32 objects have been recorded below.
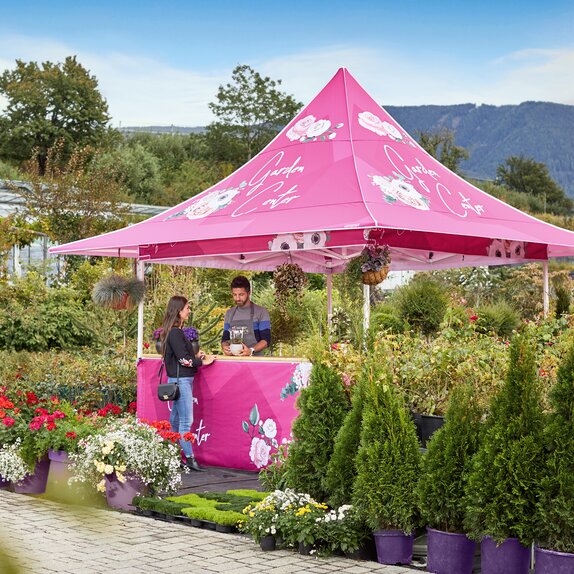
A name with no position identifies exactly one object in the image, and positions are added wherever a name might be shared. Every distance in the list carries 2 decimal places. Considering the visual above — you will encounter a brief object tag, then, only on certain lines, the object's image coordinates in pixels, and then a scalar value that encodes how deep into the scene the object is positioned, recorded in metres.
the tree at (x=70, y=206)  22.53
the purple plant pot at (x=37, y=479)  7.95
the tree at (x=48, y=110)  50.28
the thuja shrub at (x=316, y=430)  6.16
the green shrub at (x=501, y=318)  15.55
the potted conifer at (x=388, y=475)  5.49
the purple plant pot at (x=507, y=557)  5.01
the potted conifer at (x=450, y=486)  5.24
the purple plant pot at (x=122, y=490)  7.18
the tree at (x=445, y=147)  52.12
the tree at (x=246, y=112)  59.72
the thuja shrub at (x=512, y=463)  4.93
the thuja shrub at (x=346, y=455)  5.89
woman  8.97
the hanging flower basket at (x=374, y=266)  8.66
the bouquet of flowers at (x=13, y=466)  7.87
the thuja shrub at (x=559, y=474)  4.82
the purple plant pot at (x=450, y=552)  5.23
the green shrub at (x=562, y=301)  12.94
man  9.58
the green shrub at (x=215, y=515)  6.45
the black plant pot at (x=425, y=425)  6.15
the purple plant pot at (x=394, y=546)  5.53
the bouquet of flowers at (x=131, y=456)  7.14
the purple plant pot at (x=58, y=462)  7.62
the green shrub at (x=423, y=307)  15.67
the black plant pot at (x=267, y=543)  5.87
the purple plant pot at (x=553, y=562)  4.76
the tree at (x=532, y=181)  78.31
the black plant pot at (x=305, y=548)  5.75
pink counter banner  8.75
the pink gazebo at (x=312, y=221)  8.67
